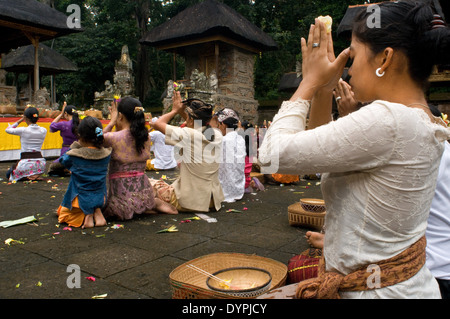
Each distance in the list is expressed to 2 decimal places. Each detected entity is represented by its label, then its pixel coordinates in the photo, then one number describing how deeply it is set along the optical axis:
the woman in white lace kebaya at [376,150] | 1.15
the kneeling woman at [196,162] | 5.16
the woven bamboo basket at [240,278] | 2.13
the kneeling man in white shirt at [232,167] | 6.28
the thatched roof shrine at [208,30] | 18.52
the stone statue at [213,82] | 17.85
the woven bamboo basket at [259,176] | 7.88
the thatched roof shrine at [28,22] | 13.12
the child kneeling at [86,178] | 4.41
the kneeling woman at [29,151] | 7.61
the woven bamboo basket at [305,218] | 4.16
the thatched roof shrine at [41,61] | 22.45
